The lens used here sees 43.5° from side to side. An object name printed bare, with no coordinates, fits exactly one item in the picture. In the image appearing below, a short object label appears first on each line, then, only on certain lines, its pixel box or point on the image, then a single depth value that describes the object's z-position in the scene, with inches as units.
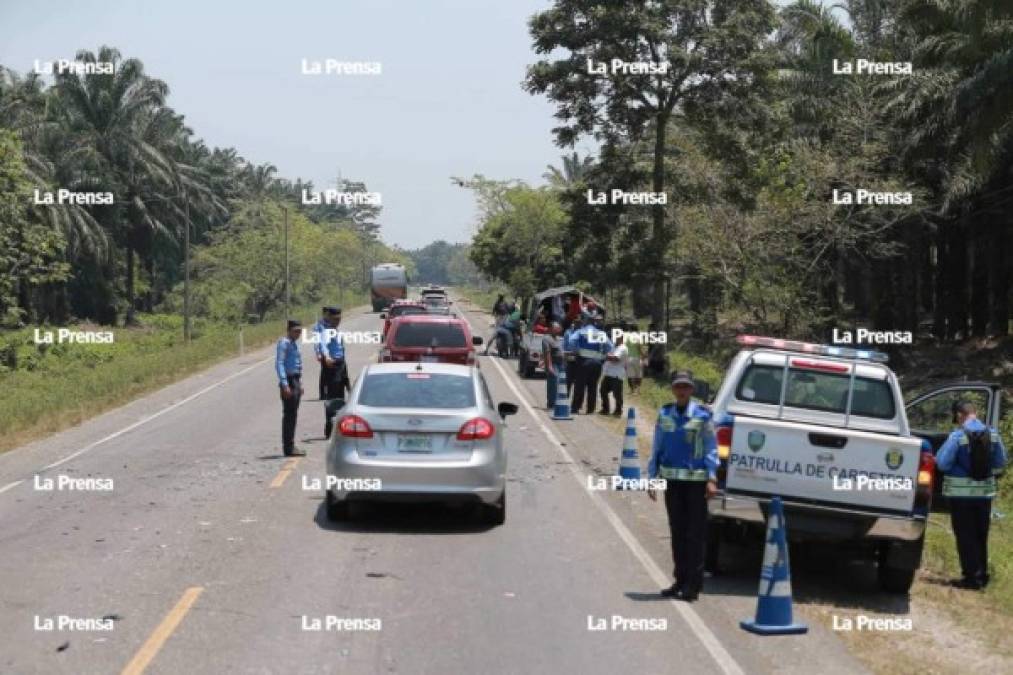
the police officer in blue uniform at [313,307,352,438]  742.5
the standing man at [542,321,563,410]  944.3
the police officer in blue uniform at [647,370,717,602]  377.1
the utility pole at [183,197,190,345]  2015.3
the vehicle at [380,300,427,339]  1373.0
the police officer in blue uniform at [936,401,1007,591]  423.2
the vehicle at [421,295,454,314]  1586.0
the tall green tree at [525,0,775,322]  1353.3
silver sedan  470.6
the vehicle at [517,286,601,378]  1280.8
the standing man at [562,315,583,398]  932.0
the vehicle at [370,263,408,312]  3518.7
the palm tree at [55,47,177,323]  2737.2
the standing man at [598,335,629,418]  901.8
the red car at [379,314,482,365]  860.0
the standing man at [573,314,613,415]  911.0
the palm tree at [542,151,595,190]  3097.7
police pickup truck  391.2
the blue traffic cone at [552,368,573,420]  897.5
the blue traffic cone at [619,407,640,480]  611.8
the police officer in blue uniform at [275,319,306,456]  668.1
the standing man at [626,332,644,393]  1085.1
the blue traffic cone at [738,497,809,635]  343.0
